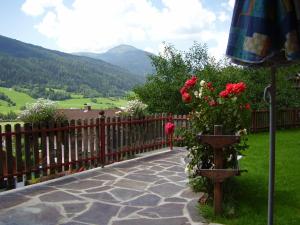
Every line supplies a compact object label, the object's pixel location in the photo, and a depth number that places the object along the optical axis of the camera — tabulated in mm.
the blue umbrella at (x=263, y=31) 2319
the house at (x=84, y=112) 38435
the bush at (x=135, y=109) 9467
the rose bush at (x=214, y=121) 4903
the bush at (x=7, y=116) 44800
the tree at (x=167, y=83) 14401
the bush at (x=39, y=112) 8239
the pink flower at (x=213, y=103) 5040
